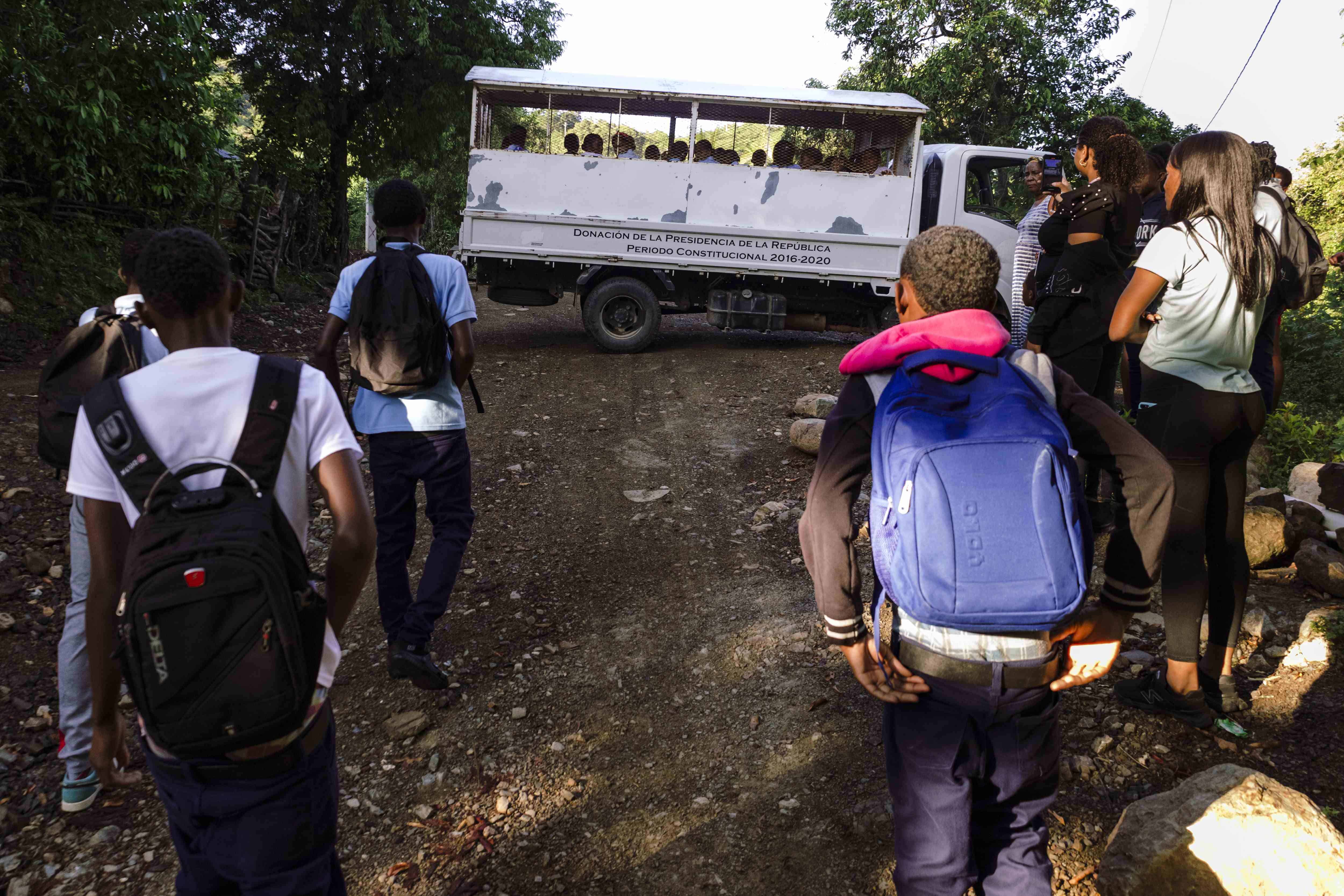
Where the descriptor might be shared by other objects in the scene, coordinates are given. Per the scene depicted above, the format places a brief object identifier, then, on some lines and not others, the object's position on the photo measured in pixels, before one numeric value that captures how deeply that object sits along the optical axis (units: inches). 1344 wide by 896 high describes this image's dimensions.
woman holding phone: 150.5
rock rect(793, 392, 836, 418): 267.0
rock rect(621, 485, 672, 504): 216.2
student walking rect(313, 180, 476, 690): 121.7
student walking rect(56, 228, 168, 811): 96.8
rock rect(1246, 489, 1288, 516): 171.3
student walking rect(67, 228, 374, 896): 54.1
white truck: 350.3
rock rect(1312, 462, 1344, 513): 190.5
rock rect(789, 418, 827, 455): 237.1
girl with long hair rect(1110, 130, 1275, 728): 101.3
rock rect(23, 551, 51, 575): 167.2
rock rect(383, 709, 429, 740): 125.2
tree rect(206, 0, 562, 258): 505.7
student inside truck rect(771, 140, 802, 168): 359.6
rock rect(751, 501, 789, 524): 202.5
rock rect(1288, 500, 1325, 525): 175.9
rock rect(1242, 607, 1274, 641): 140.2
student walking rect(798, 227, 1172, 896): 60.1
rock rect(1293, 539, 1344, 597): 150.3
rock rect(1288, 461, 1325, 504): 206.4
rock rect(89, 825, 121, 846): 104.4
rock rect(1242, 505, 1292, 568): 163.2
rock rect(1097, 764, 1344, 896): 80.6
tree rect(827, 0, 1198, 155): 563.8
